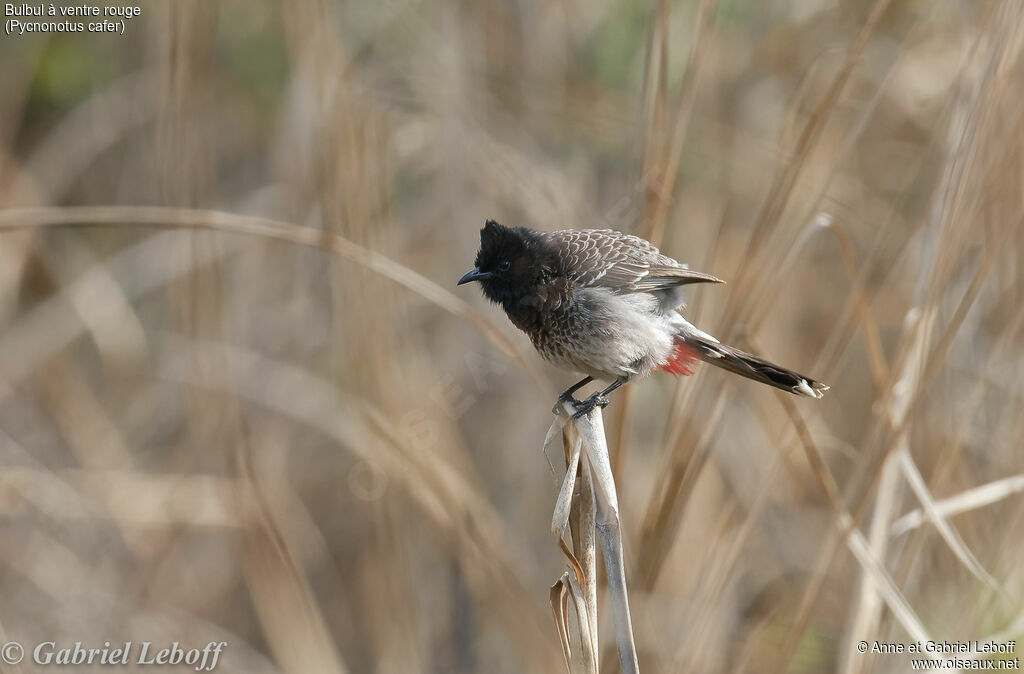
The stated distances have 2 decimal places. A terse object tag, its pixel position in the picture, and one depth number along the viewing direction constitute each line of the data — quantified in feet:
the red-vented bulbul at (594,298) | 24.50
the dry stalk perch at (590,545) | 24.10
